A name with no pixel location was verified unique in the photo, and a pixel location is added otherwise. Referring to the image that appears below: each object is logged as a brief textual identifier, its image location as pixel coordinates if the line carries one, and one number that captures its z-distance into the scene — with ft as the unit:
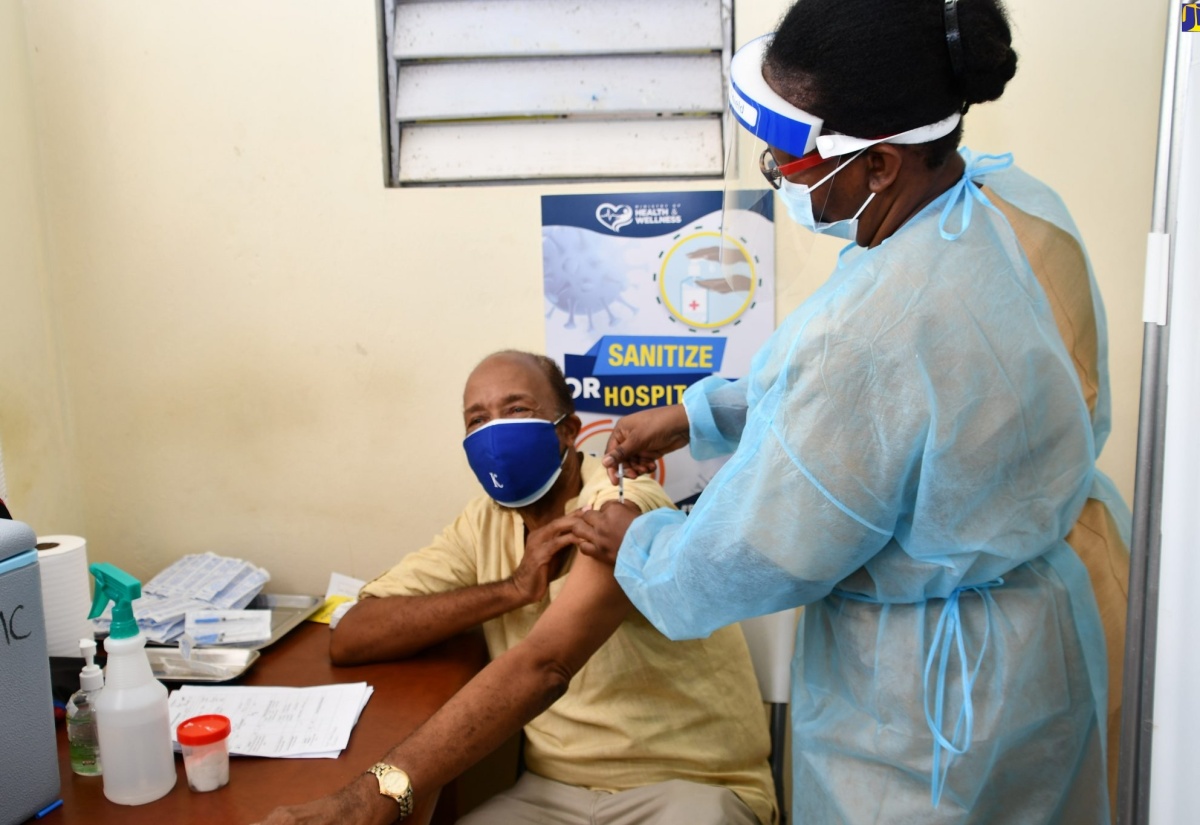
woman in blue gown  3.29
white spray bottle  3.76
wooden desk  3.89
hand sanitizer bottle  4.16
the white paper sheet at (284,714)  4.45
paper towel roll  5.11
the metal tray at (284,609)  6.09
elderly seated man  4.65
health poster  6.55
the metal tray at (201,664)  5.28
